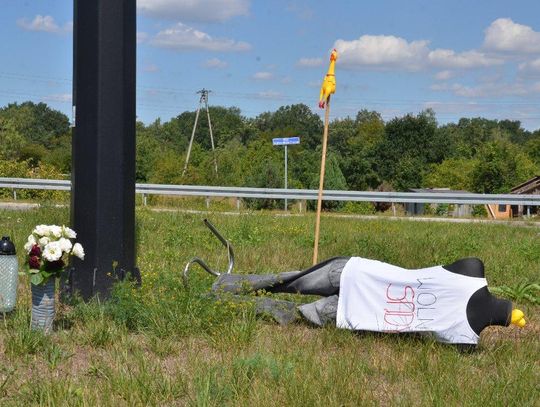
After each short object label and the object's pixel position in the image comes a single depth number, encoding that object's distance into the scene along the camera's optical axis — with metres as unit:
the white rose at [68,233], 5.80
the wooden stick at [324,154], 7.37
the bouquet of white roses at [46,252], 5.60
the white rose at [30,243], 5.68
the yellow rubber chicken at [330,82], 7.61
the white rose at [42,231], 5.66
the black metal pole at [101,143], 6.73
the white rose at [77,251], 5.81
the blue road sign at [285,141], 24.04
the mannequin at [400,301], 5.41
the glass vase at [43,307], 5.66
